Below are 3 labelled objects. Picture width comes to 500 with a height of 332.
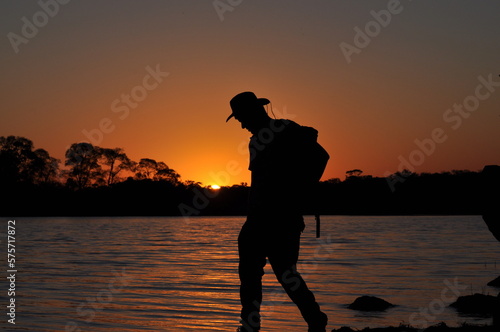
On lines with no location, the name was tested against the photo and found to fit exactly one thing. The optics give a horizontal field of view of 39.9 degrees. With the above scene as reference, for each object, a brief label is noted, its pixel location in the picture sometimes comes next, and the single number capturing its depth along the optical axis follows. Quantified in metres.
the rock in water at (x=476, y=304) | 13.29
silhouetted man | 6.64
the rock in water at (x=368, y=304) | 14.26
